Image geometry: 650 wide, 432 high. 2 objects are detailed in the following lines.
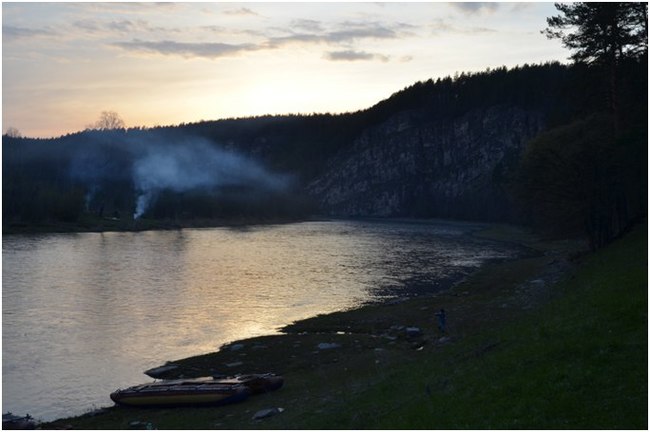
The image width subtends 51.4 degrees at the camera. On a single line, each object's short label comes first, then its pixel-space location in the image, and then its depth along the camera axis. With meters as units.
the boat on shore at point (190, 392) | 31.41
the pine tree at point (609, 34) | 59.22
